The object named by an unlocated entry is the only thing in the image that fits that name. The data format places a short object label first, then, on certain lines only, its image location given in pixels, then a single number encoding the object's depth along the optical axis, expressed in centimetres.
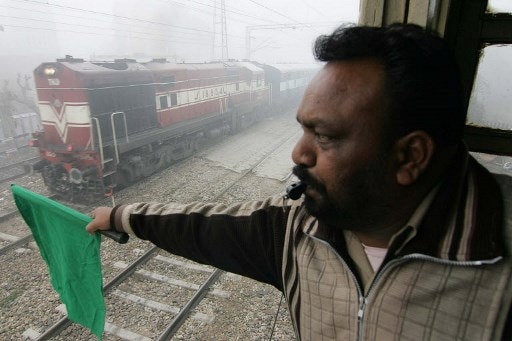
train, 830
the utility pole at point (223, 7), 2447
